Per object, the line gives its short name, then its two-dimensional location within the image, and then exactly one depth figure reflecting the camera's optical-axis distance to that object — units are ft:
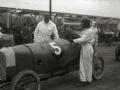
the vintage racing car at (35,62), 12.35
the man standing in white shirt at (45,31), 20.42
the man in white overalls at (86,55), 16.81
